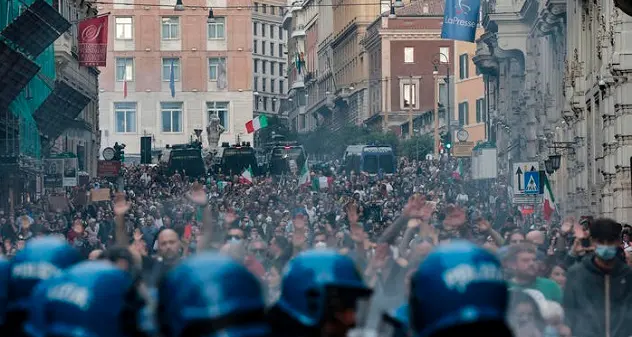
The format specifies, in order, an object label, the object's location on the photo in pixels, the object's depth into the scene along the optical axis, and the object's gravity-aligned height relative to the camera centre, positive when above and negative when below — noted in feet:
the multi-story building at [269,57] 626.23 +34.71
